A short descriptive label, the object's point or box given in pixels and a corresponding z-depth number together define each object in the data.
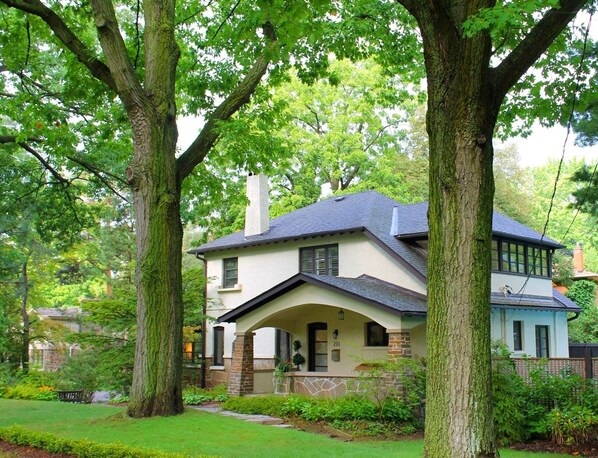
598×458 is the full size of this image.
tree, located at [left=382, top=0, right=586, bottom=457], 6.32
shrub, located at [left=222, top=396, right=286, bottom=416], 16.45
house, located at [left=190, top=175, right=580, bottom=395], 18.00
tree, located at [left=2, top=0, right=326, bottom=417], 11.62
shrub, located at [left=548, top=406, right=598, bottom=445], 12.62
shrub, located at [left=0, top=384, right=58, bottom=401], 19.52
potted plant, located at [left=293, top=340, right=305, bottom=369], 20.88
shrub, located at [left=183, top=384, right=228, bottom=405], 19.88
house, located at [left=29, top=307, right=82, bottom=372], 27.19
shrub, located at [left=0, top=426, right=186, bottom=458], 8.59
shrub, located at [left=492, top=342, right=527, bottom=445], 13.29
